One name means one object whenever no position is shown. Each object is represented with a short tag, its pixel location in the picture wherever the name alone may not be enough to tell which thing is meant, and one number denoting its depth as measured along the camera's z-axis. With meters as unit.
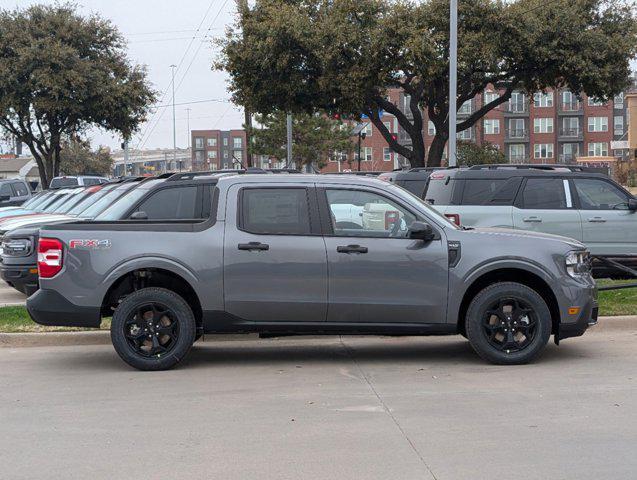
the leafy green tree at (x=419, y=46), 30.39
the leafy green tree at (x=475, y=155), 48.31
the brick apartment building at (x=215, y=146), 169.25
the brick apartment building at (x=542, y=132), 82.12
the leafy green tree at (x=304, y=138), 54.78
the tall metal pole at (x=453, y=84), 22.73
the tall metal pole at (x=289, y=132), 40.25
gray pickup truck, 8.46
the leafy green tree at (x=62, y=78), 38.84
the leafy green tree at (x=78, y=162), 90.82
